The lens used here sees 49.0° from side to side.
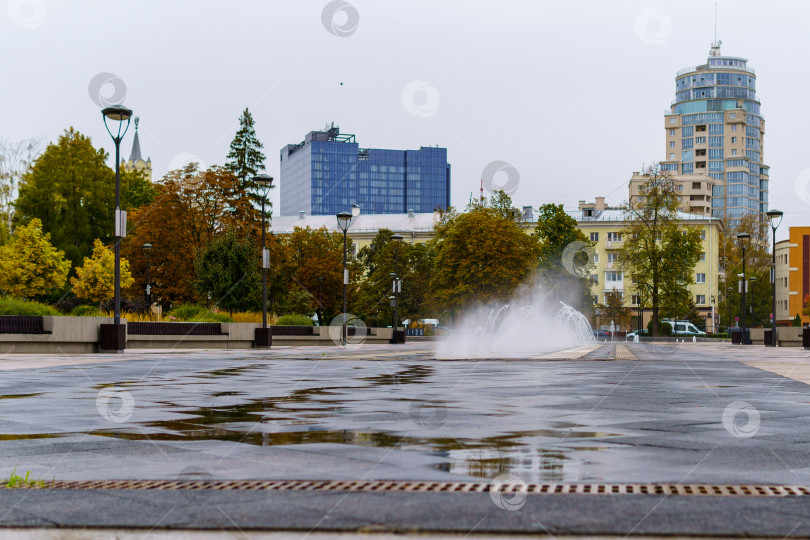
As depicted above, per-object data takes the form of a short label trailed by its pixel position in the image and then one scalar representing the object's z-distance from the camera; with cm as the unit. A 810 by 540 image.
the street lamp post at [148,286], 5776
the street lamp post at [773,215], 4447
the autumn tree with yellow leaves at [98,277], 6188
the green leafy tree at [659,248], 6931
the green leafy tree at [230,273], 4716
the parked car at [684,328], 8481
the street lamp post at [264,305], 3678
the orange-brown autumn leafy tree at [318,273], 8044
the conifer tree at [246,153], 7650
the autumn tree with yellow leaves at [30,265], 5812
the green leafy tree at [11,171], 7475
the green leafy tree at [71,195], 7162
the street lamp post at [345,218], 4406
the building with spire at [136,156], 18338
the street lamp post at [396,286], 5506
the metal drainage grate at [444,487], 497
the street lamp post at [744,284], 5184
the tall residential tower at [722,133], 17650
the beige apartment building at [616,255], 11069
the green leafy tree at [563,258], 8269
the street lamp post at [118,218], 2666
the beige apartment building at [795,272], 12681
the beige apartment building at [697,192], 15212
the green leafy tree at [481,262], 7075
